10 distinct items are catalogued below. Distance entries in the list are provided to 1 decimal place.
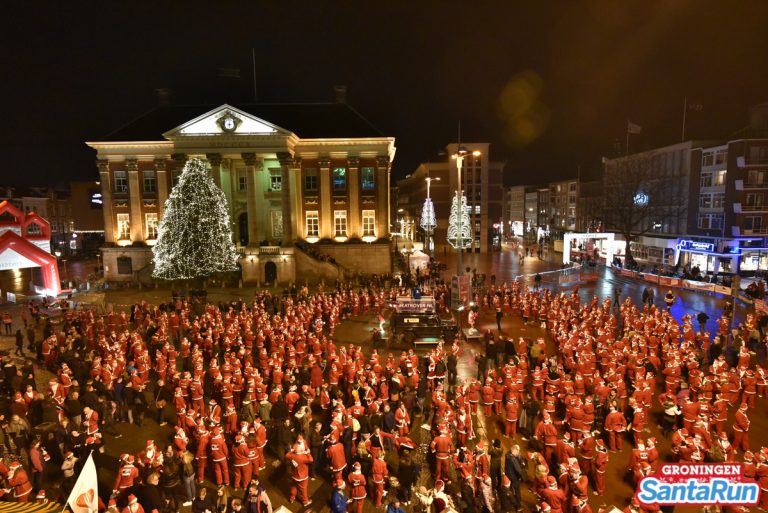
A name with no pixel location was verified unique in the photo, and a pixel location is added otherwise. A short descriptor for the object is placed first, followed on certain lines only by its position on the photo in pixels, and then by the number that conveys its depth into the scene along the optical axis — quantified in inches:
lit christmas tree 1310.3
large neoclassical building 1727.4
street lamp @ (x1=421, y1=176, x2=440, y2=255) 1567.4
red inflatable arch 1222.9
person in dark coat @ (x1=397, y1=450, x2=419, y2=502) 385.1
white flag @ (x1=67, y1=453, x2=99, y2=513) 290.6
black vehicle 860.0
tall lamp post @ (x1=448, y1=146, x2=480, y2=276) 888.2
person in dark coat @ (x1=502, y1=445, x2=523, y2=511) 384.0
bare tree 1993.1
